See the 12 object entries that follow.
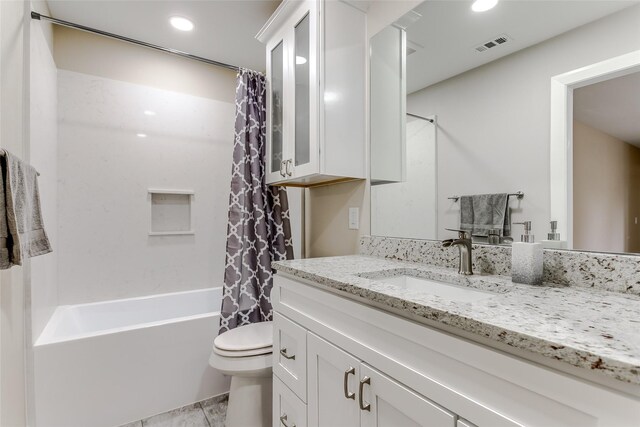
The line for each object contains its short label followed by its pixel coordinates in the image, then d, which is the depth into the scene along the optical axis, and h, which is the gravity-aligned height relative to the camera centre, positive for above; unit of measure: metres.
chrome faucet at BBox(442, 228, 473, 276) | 1.08 -0.15
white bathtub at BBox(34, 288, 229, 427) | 1.66 -0.92
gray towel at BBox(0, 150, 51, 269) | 1.08 -0.01
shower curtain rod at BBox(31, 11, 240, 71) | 1.65 +1.04
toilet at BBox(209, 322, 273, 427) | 1.52 -0.83
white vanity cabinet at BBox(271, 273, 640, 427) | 0.48 -0.36
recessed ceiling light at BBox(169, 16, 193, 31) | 2.09 +1.31
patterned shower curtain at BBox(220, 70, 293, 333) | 2.02 -0.07
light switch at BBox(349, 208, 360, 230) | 1.74 -0.04
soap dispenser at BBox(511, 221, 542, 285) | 0.90 -0.15
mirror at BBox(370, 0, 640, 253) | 0.90 +0.38
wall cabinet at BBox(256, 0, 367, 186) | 1.52 +0.64
